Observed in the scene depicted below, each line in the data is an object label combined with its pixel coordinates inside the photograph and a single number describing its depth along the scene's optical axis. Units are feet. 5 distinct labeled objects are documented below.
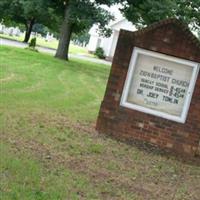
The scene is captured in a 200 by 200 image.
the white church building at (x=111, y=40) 215.33
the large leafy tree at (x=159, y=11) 107.96
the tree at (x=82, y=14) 106.01
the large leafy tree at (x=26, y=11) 112.57
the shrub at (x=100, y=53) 208.23
